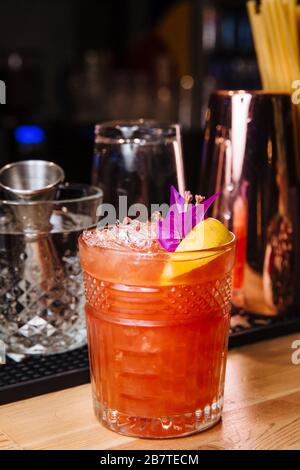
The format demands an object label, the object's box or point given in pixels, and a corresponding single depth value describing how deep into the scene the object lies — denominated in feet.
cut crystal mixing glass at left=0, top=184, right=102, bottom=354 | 2.91
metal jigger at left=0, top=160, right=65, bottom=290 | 2.83
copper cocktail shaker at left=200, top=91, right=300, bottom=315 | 3.33
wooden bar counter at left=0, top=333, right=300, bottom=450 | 2.25
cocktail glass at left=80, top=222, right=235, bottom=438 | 2.24
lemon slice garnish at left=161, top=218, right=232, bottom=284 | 2.21
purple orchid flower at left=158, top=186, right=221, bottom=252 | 2.32
